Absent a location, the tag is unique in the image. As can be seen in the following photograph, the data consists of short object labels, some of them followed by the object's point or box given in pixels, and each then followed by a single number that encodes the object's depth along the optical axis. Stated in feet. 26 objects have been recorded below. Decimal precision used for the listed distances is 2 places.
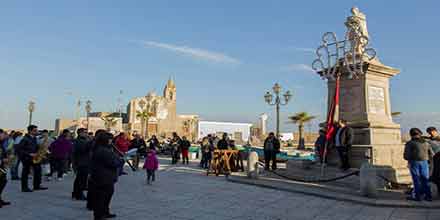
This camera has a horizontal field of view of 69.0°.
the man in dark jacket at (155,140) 58.19
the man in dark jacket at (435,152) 24.22
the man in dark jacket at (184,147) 56.75
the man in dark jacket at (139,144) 51.08
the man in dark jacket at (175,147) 57.23
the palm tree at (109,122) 236.34
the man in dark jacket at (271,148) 41.00
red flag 33.55
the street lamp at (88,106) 180.57
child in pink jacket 33.34
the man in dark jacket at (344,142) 31.50
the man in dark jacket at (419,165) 23.75
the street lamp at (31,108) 160.86
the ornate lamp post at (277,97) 80.76
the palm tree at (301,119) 150.22
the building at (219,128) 231.30
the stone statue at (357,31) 37.17
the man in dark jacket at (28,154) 27.55
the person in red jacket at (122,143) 40.11
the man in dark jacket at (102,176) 18.30
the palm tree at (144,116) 226.58
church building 265.93
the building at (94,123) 236.84
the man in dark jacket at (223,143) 46.16
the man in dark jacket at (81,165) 24.82
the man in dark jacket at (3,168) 21.82
